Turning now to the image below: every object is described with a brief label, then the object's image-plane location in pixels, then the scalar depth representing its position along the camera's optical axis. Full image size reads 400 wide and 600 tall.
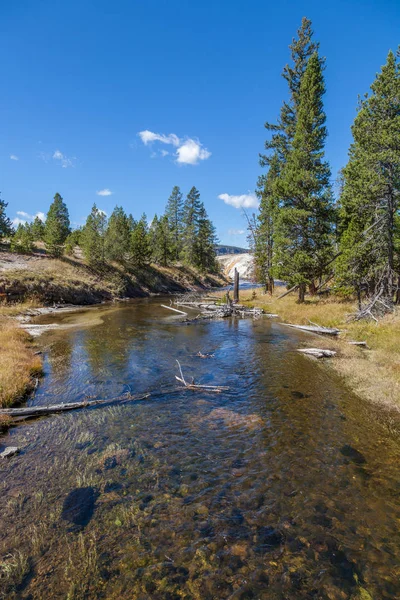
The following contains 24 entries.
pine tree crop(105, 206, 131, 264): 52.83
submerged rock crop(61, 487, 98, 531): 5.05
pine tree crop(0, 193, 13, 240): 39.22
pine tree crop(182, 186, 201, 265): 73.56
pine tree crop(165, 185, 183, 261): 79.50
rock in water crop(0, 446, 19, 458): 6.76
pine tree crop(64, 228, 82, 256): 49.42
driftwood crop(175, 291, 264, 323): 27.85
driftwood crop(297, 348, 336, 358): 14.73
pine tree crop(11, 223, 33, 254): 42.06
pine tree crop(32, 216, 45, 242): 54.84
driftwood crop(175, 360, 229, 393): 10.75
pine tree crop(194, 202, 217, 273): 75.12
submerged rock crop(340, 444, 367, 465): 6.76
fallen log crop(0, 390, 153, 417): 8.56
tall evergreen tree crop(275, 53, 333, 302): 25.86
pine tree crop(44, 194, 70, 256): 44.18
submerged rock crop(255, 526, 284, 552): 4.64
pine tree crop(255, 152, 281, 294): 34.89
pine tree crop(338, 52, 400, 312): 18.17
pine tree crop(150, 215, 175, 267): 68.38
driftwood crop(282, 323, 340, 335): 18.91
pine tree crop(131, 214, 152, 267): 57.41
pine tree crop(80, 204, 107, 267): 48.62
